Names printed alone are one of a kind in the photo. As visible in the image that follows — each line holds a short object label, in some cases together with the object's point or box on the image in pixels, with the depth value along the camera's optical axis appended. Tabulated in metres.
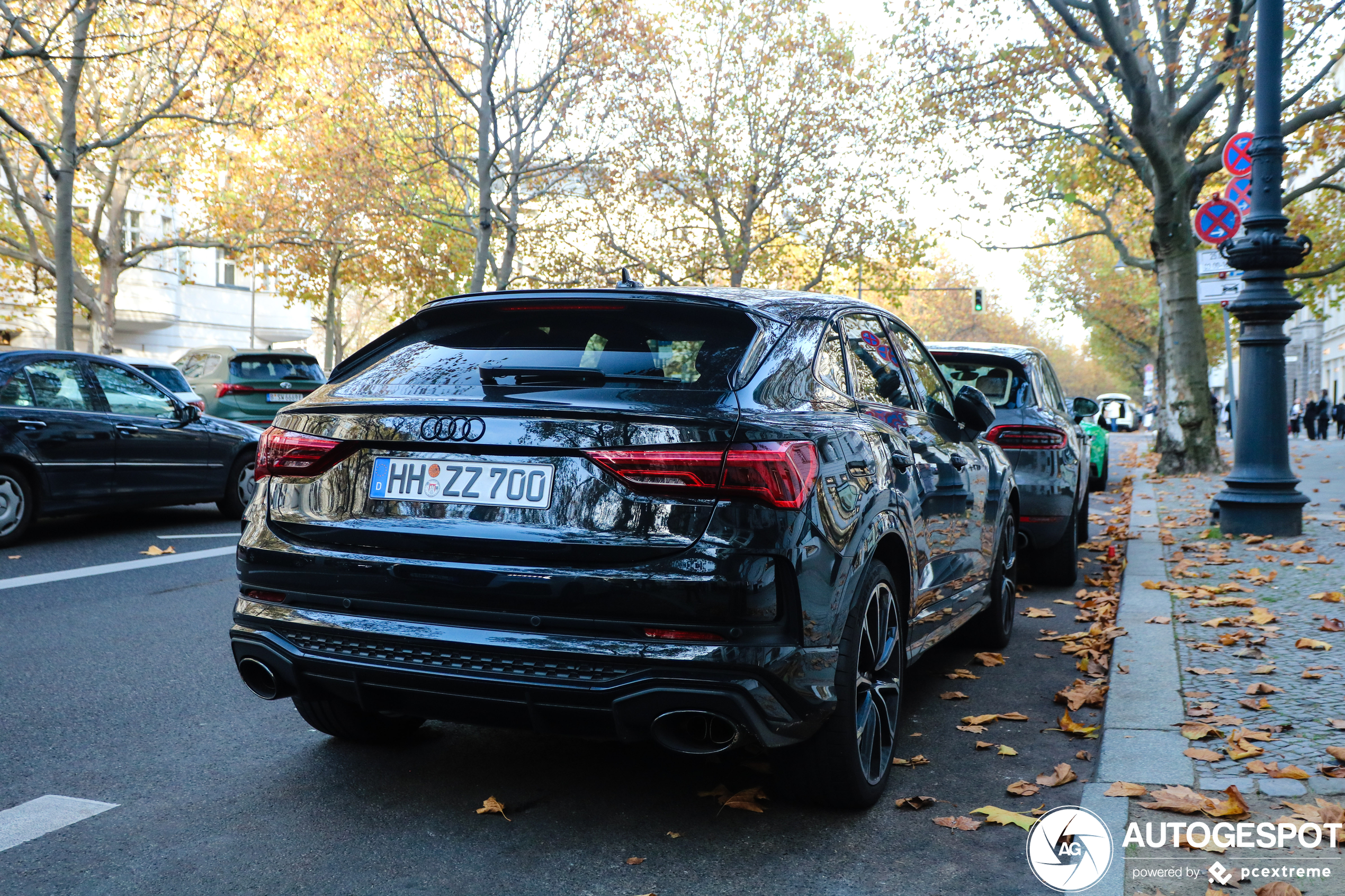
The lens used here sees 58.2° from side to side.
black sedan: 9.69
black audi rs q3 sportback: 3.21
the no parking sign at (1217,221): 11.45
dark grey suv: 7.91
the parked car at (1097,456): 16.28
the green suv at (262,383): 18.39
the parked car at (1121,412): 63.34
